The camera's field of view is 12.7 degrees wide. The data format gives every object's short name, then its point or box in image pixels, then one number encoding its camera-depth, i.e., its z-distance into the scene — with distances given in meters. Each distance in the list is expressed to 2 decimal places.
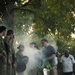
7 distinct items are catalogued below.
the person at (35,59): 11.89
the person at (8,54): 8.24
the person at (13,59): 8.50
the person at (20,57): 10.83
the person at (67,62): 13.08
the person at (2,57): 7.92
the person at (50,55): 11.59
